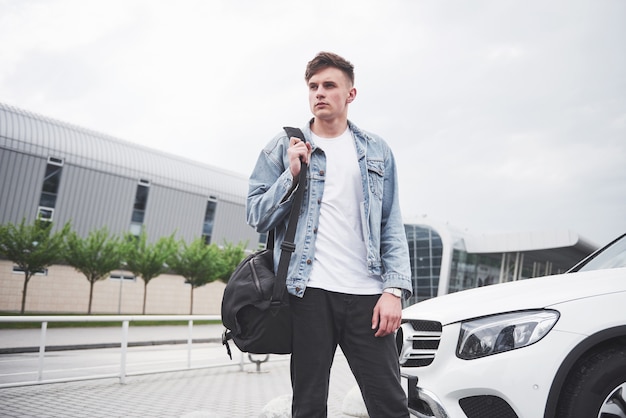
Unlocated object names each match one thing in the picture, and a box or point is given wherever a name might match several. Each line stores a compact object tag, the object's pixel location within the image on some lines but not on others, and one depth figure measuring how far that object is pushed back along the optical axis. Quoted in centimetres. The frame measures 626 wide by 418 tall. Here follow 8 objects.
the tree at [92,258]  2634
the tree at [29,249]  2431
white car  245
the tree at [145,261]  2855
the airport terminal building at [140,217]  3131
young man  201
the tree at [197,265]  3077
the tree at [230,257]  3338
